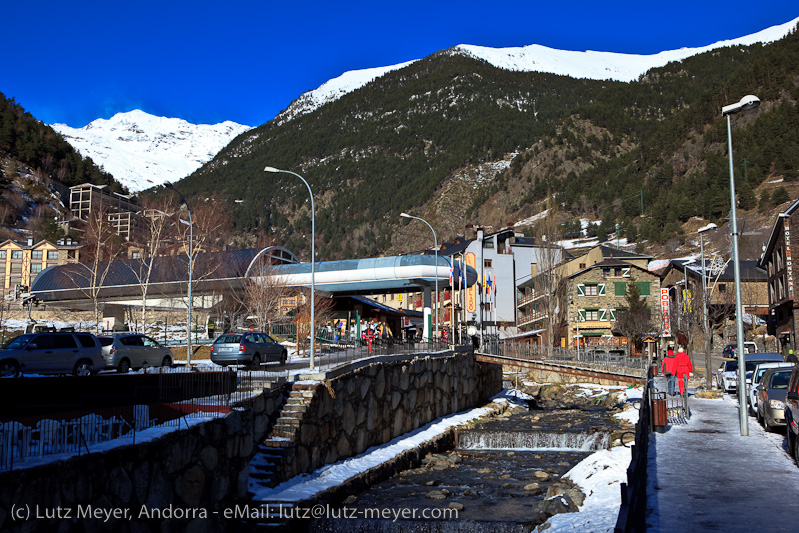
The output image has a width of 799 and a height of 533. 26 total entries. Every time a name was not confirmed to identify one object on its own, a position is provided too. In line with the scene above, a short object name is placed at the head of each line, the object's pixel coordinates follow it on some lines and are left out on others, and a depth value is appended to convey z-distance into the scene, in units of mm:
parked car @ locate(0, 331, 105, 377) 22281
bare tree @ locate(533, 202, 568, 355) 65788
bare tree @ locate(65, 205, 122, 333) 54131
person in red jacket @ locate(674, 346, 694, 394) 22750
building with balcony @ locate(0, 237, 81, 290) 97188
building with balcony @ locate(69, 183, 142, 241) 148125
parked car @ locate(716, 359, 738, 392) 32750
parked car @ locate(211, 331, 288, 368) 28719
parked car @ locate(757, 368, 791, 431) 18578
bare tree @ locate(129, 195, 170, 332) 50466
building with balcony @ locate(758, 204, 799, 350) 52469
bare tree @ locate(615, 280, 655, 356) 64938
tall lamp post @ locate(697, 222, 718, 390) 35216
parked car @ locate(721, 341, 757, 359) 49919
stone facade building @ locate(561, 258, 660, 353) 70562
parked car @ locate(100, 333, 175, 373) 26361
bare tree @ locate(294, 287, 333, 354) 41669
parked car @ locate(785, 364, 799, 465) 13626
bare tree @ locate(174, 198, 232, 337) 61481
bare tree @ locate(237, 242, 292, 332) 50344
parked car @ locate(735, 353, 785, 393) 31641
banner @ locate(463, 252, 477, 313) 57750
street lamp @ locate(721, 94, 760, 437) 17953
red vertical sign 42741
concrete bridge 38344
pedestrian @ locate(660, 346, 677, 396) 24062
